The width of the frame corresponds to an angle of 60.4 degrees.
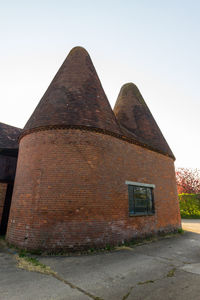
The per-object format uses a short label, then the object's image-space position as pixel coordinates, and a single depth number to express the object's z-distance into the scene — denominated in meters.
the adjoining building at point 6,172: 10.32
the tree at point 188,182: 36.53
